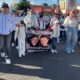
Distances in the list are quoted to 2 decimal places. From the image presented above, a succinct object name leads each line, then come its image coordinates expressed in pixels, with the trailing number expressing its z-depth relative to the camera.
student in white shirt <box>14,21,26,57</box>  5.09
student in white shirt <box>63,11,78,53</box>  5.52
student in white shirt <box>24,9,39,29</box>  5.80
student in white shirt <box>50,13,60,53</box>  5.65
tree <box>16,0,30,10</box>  23.96
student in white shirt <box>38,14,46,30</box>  6.20
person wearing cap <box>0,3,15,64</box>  4.26
